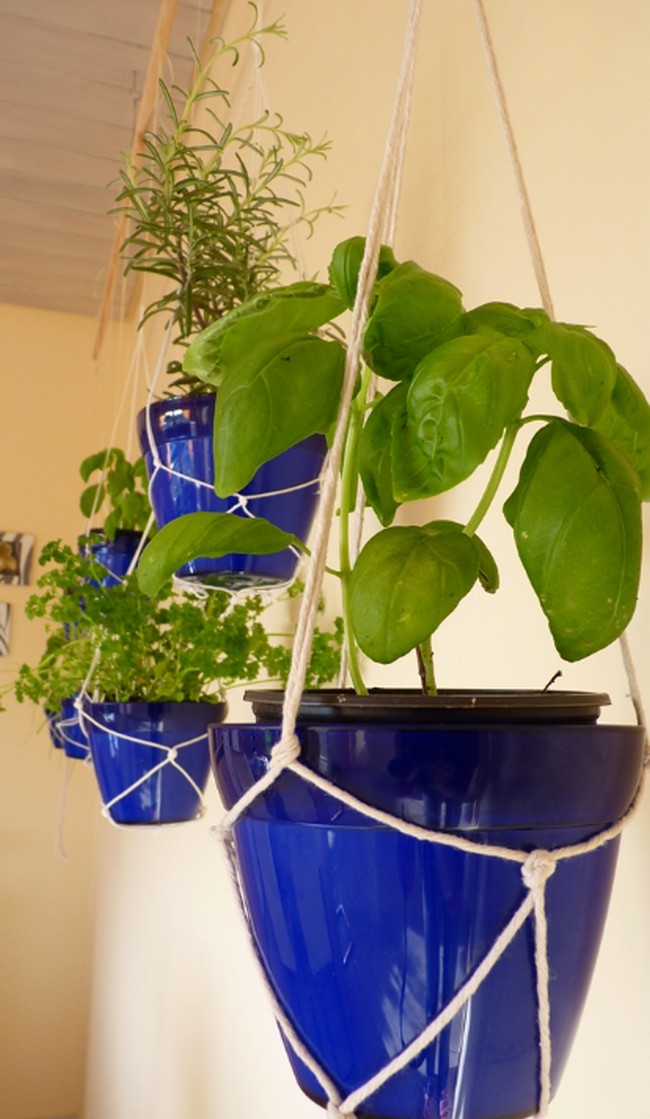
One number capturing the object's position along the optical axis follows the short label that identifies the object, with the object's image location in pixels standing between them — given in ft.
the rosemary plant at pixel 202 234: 3.07
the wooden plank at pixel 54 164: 9.14
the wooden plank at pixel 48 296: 12.07
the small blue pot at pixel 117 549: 4.46
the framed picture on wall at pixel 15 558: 12.34
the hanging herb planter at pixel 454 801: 1.18
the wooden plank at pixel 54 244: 10.64
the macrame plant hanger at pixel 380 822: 1.18
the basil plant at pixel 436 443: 1.18
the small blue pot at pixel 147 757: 3.37
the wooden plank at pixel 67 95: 8.25
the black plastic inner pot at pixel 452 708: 1.20
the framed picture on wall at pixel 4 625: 12.29
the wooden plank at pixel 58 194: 9.71
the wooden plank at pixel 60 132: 8.66
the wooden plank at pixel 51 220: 10.15
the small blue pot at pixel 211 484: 2.77
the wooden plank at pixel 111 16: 7.41
